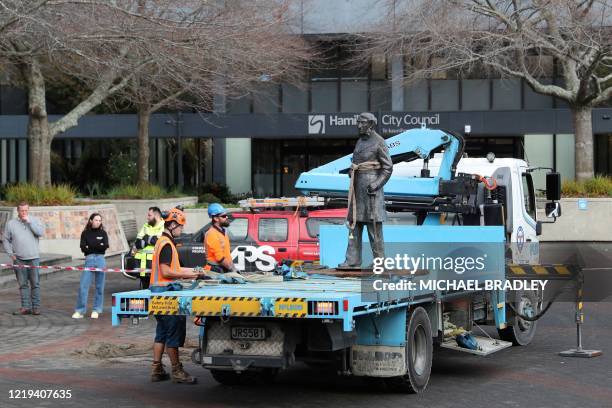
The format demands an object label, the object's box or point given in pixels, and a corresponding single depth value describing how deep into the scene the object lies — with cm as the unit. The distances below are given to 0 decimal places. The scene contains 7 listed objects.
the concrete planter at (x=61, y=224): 2781
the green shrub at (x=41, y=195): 2864
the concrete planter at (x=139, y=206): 3522
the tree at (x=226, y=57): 2355
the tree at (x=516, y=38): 3103
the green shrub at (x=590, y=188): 3444
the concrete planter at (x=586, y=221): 3388
